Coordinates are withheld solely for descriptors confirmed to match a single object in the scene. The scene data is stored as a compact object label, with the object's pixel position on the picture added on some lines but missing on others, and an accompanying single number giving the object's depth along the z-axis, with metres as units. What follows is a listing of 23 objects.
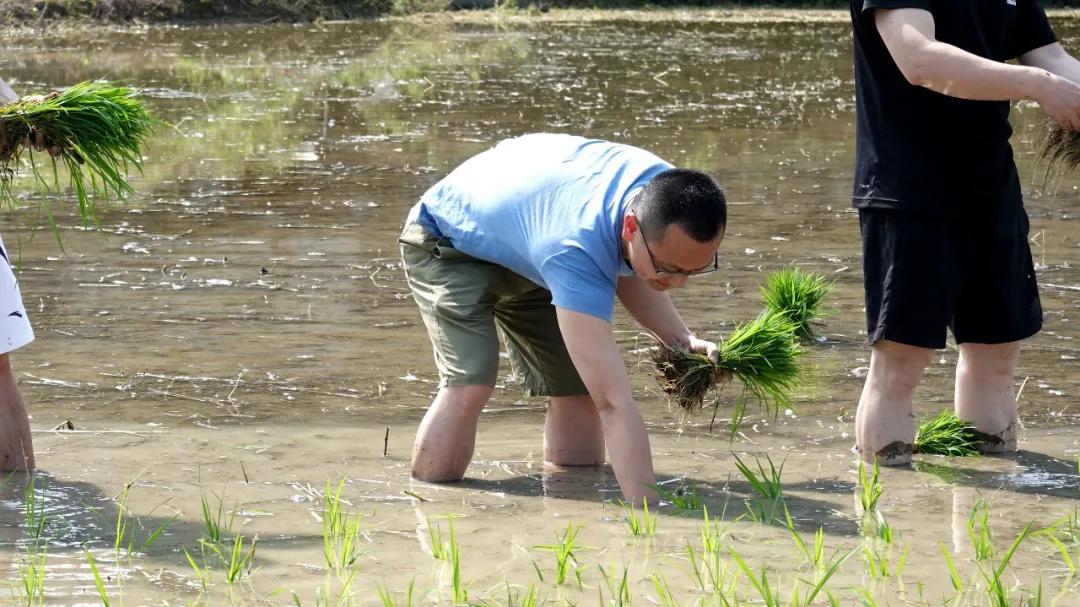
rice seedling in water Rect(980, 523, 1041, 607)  5.32
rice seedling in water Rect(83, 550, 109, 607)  5.41
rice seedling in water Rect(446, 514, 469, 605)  5.55
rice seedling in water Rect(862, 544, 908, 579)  5.98
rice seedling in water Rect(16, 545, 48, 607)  5.52
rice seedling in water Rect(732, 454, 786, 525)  6.79
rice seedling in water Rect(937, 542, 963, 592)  5.71
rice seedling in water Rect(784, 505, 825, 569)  5.93
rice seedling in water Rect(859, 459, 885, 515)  6.83
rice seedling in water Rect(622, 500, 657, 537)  6.47
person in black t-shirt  7.52
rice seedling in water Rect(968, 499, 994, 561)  6.15
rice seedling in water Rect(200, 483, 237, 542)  6.32
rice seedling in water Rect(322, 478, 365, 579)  6.05
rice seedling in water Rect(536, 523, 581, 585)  5.87
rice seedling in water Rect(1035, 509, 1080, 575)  6.39
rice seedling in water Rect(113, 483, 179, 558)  6.20
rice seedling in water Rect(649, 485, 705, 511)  7.00
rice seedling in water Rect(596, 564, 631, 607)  5.51
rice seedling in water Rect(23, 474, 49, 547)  6.44
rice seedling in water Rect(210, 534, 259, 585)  5.79
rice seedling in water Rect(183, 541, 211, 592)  5.78
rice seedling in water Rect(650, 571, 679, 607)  5.51
